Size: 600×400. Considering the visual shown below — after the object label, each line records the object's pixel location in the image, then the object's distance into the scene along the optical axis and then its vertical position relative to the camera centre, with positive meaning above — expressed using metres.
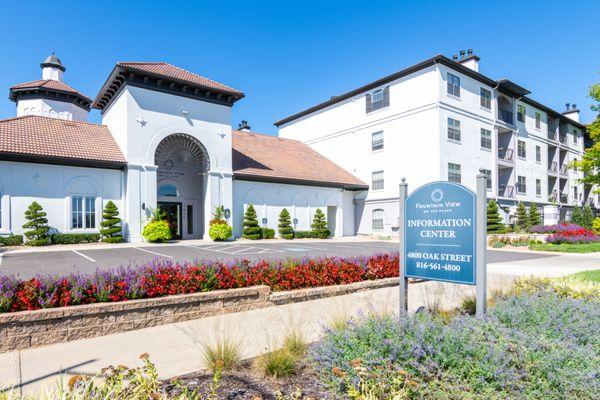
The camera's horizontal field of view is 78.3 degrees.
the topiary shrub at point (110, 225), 20.36 -1.03
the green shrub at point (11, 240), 17.92 -1.63
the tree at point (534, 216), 33.53 -1.17
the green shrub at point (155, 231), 20.55 -1.44
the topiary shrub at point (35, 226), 18.35 -0.95
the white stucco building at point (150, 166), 19.42 +2.48
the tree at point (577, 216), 36.91 -1.35
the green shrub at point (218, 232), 22.53 -1.62
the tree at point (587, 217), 36.35 -1.43
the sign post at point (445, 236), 4.98 -0.46
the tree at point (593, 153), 25.05 +3.43
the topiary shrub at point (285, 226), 26.95 -1.55
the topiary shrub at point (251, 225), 24.92 -1.35
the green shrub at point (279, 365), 3.79 -1.66
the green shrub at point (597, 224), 24.02 -1.41
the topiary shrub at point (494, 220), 28.69 -1.30
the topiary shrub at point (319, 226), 28.80 -1.67
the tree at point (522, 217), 32.44 -1.21
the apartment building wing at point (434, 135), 27.77 +6.09
